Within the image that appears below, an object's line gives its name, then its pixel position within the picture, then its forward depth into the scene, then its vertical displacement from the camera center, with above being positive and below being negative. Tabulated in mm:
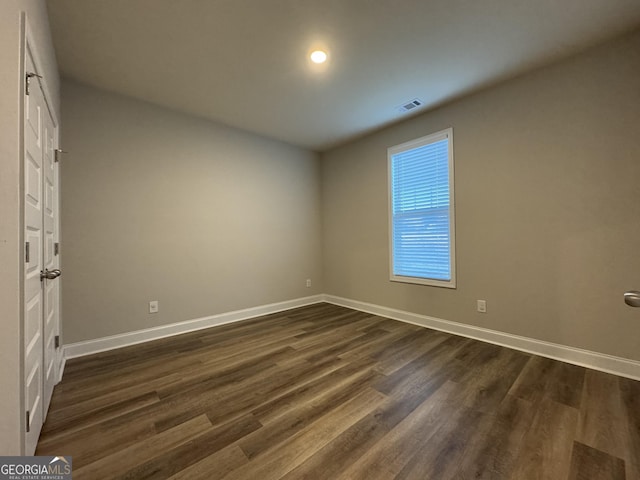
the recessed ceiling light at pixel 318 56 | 2176 +1614
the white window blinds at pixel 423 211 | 3076 +394
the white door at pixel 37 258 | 1198 -78
